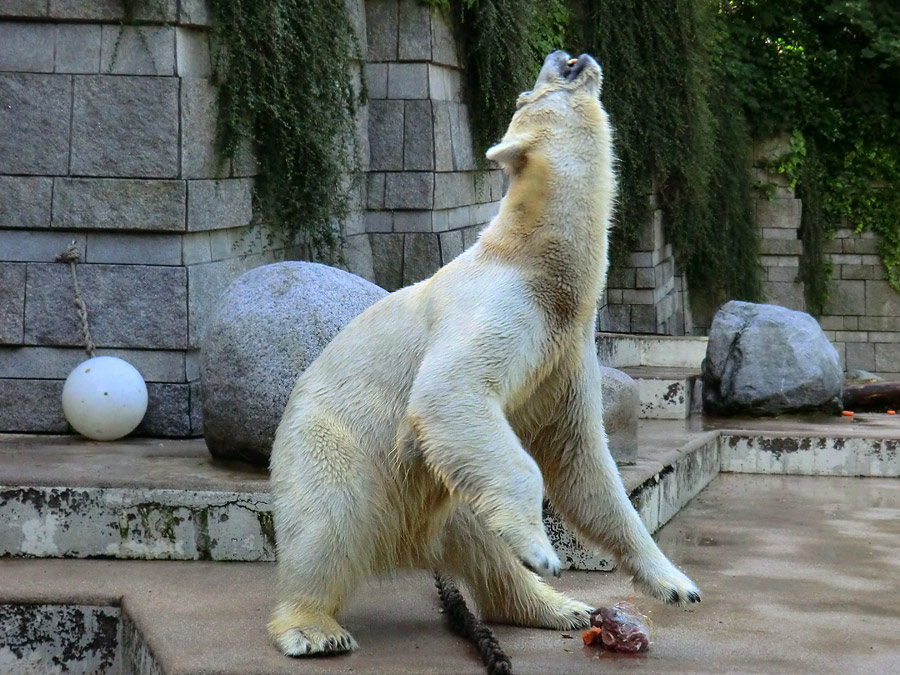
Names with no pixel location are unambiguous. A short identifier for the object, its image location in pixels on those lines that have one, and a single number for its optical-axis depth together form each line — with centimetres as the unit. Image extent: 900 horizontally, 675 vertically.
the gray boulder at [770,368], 1762
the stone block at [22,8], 1187
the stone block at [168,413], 1228
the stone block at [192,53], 1205
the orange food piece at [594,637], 691
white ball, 1132
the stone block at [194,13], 1198
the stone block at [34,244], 1223
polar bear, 586
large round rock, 969
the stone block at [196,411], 1234
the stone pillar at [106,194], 1197
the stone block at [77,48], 1195
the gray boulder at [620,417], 1133
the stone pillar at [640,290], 2517
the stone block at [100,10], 1185
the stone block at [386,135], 1595
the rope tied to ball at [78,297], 1210
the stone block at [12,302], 1222
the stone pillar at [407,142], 1592
